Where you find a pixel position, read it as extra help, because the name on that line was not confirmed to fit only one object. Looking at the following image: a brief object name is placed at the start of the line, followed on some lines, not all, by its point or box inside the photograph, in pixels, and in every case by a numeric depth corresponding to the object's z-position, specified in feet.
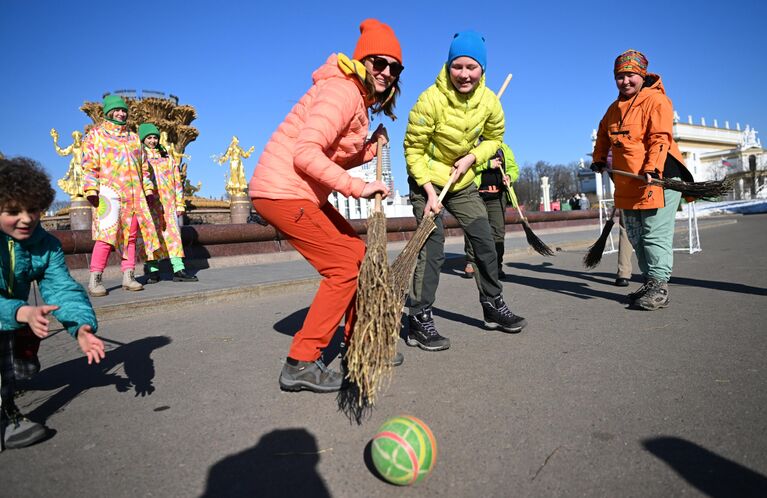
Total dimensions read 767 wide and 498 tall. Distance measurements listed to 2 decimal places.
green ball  6.70
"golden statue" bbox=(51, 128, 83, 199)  62.03
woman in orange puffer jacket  10.13
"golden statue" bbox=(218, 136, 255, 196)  69.67
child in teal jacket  8.21
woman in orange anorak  16.63
